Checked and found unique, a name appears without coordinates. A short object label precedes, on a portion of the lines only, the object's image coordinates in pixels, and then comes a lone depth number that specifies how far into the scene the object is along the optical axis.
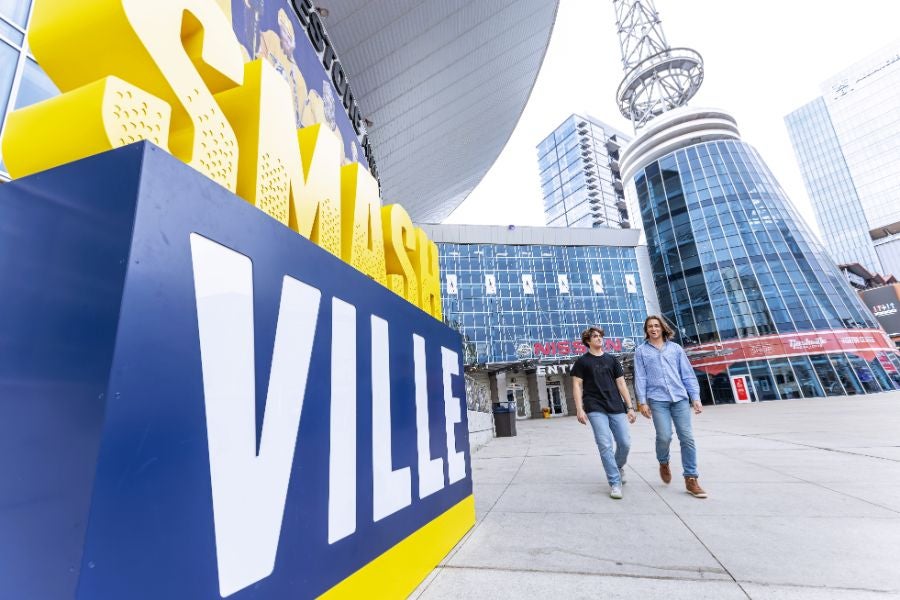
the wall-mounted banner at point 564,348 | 35.16
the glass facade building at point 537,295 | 33.88
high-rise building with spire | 28.70
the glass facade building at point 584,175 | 79.44
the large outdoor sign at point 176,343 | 0.93
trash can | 12.76
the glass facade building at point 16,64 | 6.32
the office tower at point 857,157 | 82.31
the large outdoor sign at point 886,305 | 45.25
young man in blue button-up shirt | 3.92
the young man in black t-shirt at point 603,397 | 4.14
